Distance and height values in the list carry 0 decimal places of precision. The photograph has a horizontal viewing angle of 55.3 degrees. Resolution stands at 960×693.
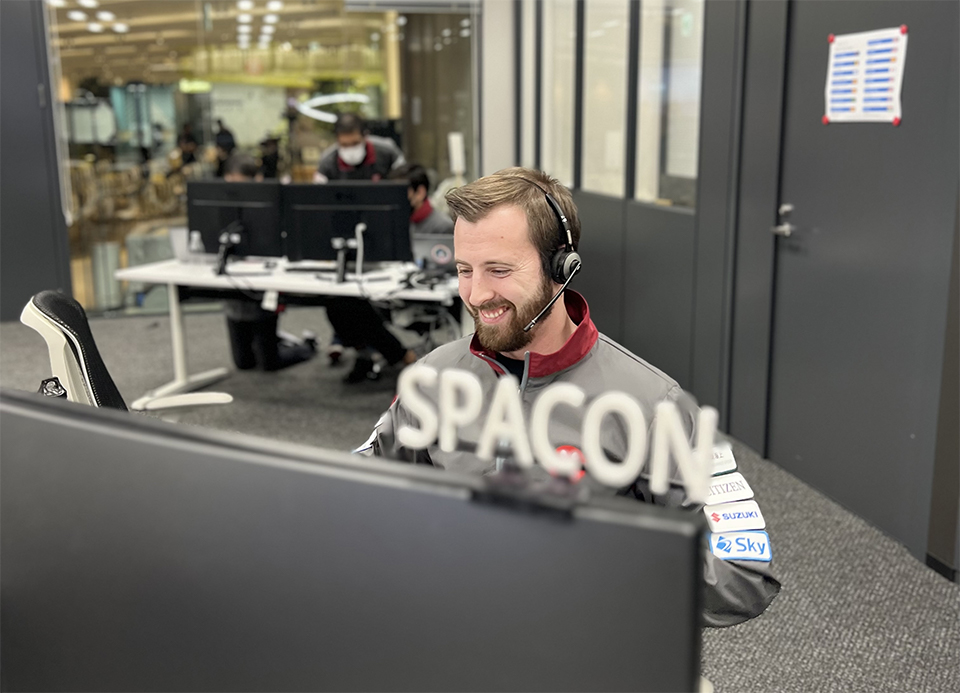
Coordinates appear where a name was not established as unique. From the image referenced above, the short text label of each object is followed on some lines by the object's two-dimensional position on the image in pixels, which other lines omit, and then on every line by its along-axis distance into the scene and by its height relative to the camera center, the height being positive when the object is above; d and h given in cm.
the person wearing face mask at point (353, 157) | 499 -6
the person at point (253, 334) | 483 -102
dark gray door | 269 -43
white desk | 402 -62
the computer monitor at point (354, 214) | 407 -30
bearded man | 136 -22
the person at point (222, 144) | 658 +2
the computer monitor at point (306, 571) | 52 -26
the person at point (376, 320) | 461 -89
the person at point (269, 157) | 671 -8
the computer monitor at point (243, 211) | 427 -30
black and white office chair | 156 -36
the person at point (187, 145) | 652 +1
